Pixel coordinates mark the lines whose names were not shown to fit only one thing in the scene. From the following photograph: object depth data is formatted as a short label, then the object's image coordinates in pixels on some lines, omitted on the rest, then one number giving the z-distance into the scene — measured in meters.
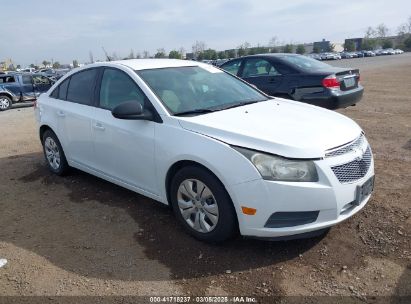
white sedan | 3.12
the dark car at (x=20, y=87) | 17.20
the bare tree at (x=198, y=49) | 110.85
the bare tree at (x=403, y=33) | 127.36
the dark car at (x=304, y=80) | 7.41
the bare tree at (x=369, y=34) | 135.10
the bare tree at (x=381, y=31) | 139.50
